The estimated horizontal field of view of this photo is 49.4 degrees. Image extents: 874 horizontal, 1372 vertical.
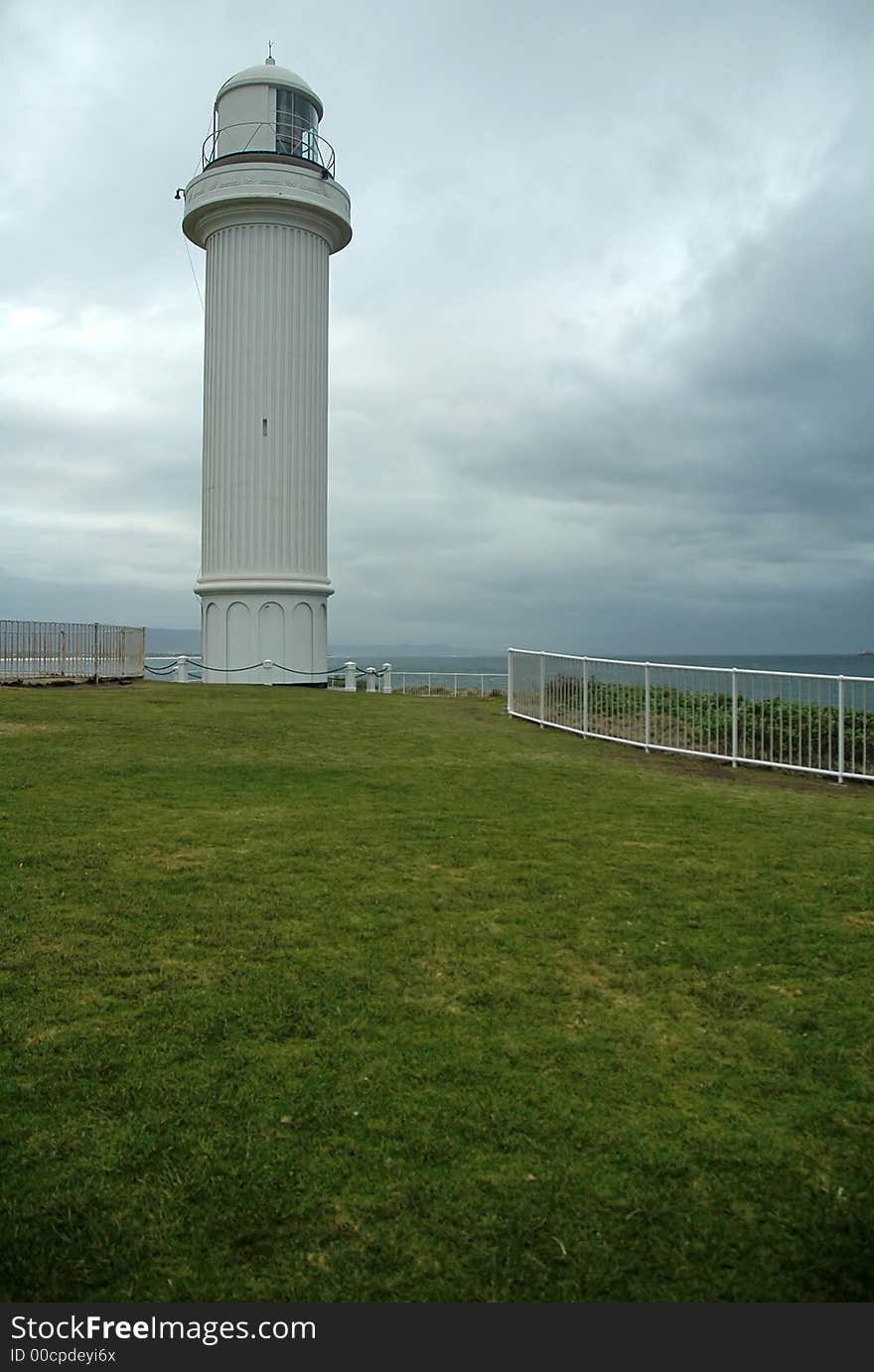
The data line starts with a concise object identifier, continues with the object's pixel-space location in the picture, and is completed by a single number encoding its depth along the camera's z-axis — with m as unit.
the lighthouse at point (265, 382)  23.28
